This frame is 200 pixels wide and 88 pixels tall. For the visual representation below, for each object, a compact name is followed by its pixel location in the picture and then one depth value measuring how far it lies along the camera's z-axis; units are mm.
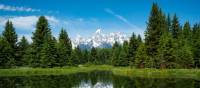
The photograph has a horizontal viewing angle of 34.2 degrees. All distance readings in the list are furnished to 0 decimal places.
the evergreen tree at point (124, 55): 105612
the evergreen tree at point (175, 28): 96625
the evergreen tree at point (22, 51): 88125
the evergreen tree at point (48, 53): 81812
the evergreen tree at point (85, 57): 166050
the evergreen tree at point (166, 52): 69562
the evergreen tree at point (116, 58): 118969
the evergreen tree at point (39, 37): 83562
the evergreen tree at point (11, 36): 87762
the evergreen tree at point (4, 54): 81875
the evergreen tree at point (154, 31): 74812
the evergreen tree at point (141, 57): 77312
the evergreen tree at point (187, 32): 88375
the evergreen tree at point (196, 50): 78938
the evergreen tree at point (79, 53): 157812
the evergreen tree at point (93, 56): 167700
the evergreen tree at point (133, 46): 99062
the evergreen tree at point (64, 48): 90519
